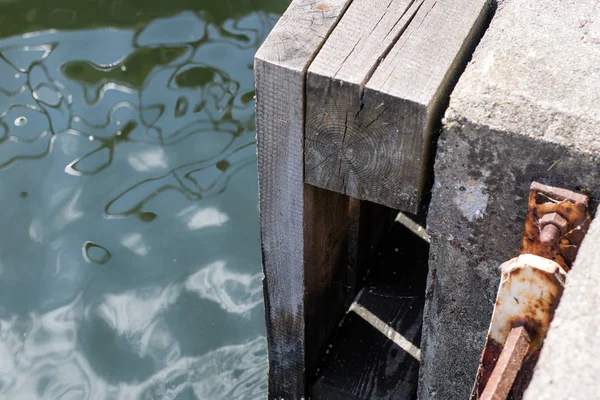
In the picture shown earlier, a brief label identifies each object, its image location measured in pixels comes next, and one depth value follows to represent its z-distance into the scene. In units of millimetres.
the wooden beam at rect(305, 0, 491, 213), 1780
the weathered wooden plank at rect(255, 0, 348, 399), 1846
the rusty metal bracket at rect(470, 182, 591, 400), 1557
